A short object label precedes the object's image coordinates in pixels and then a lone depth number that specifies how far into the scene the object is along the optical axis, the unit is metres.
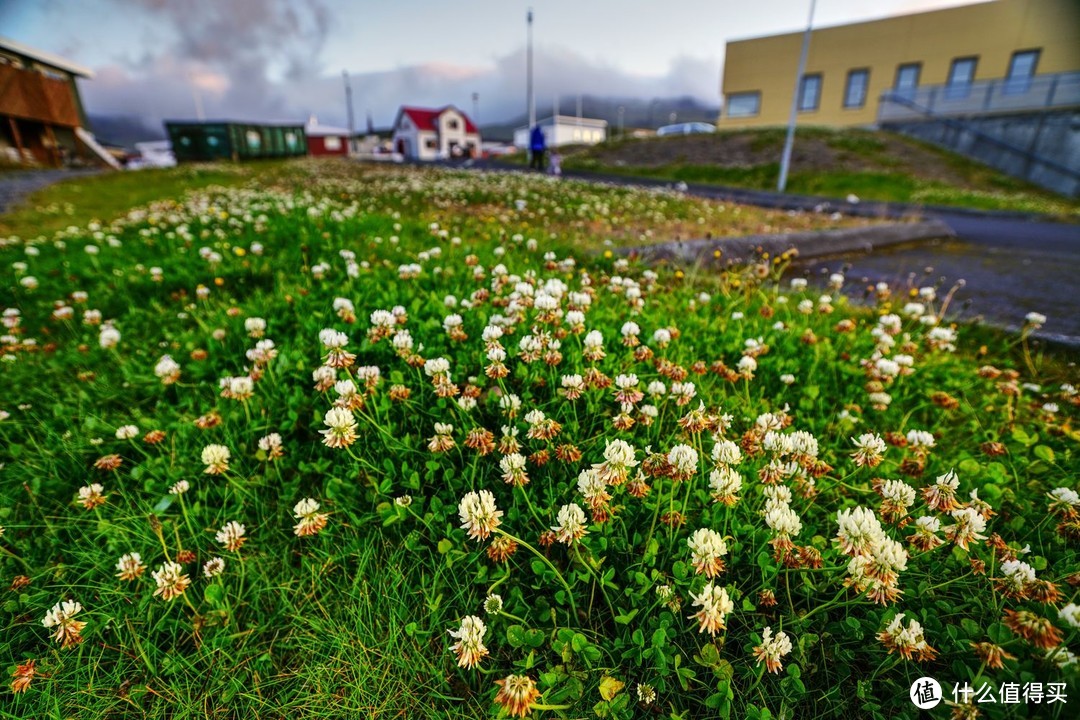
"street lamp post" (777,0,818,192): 17.54
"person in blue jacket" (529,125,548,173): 22.58
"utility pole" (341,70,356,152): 68.12
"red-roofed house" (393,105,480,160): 67.56
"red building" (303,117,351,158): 71.19
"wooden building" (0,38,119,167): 28.23
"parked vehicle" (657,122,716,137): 52.25
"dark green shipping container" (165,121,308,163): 40.06
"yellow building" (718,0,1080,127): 29.62
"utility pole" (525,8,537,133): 31.82
